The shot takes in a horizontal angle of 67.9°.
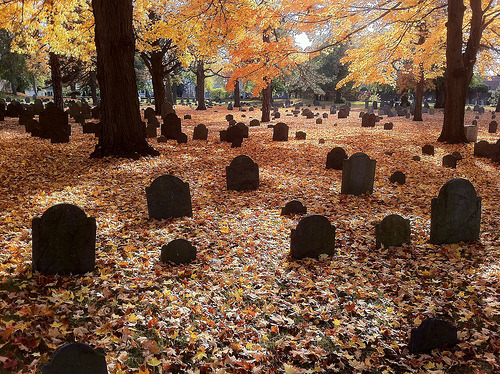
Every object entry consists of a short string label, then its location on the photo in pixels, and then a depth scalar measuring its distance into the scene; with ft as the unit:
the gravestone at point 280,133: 54.19
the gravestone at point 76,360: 8.43
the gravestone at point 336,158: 37.06
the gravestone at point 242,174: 29.78
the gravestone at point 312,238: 18.72
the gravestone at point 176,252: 17.89
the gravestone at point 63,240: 15.20
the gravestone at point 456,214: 19.60
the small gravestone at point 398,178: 33.04
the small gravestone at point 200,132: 53.62
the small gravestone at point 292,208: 25.31
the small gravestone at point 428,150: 44.65
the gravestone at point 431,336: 12.27
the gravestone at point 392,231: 20.16
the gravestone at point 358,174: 28.96
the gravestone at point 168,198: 22.58
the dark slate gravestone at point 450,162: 38.28
